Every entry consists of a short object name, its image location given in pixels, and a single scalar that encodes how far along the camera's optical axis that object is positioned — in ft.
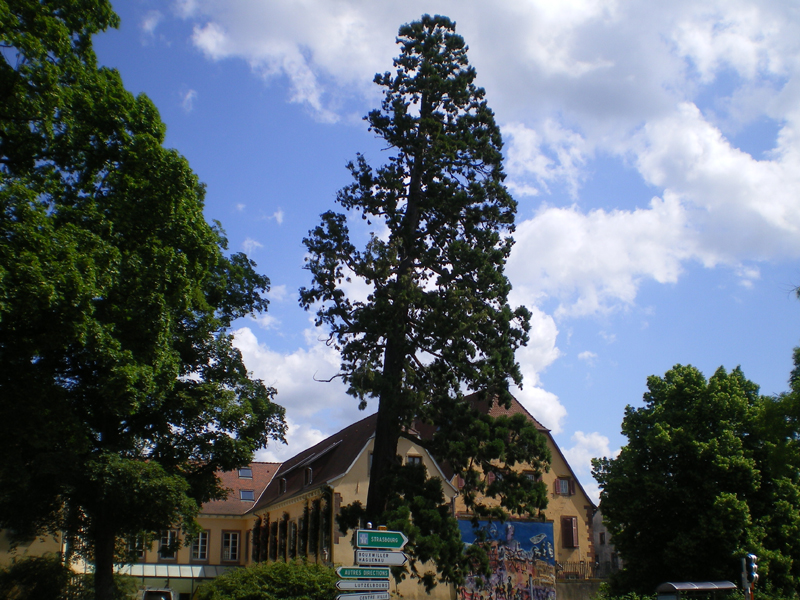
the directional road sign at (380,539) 40.57
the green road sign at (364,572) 39.32
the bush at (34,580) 81.97
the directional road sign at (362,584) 39.32
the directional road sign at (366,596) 39.23
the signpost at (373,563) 39.60
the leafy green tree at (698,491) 90.53
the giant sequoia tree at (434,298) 68.28
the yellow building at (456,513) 113.39
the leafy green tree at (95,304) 52.11
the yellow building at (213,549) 147.84
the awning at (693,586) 79.46
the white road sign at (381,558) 40.34
